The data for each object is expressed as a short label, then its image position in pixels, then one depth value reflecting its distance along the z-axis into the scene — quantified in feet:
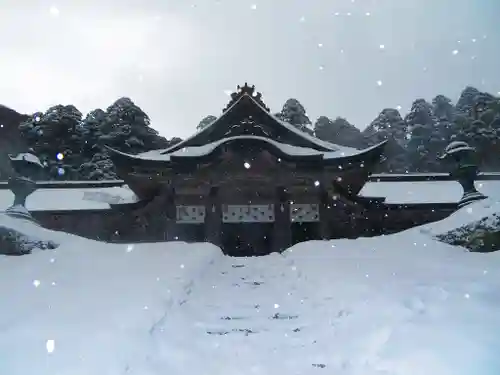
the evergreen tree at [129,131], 93.25
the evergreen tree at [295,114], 104.63
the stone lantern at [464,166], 40.32
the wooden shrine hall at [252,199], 48.16
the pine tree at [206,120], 119.66
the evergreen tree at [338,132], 105.50
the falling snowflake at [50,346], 10.39
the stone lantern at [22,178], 41.37
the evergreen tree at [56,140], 89.51
